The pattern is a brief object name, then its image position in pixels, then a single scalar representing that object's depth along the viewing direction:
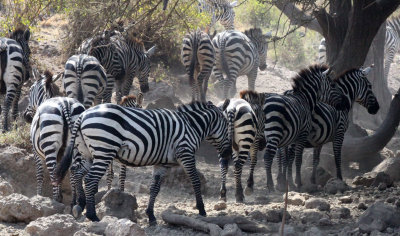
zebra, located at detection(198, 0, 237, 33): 39.67
